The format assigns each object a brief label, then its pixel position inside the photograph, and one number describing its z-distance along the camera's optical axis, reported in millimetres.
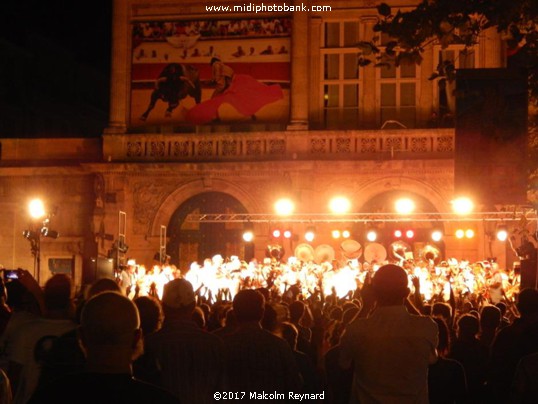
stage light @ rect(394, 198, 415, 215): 30416
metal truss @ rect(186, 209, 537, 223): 28812
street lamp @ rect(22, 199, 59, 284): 27375
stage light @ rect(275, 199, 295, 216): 31156
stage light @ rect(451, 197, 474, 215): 28544
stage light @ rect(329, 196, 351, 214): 31156
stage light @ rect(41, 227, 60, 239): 28336
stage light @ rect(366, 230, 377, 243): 29047
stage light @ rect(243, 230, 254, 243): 30719
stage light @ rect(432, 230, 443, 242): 30422
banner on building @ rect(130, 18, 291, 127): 32625
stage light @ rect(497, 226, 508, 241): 28625
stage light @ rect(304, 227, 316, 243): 29859
